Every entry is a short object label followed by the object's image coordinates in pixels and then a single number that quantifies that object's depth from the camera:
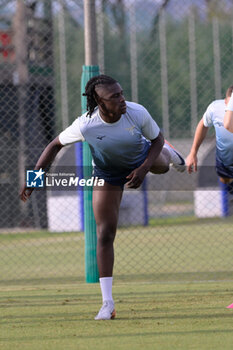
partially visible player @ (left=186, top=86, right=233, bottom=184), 13.97
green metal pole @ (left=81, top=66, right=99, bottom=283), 17.67
